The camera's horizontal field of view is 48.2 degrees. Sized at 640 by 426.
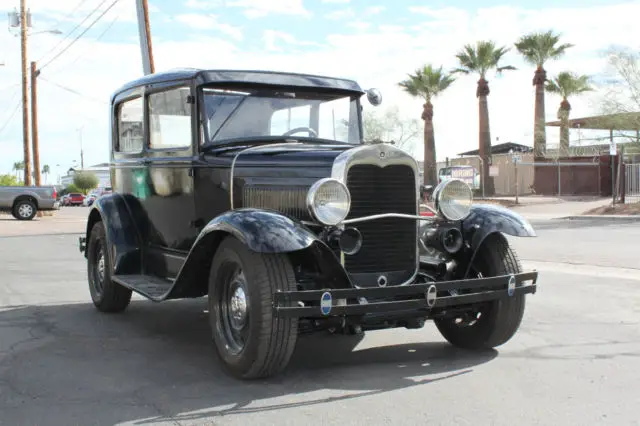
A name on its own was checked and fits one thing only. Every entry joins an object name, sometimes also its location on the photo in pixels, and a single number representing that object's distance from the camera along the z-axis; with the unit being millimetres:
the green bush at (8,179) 76500
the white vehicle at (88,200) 52925
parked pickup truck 28188
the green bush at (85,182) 90625
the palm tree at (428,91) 39125
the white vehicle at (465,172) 29352
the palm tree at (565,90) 39406
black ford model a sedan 4402
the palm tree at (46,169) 160062
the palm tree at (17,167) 149600
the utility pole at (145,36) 19359
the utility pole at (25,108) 32250
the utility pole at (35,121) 33125
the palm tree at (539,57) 37875
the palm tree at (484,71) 37375
